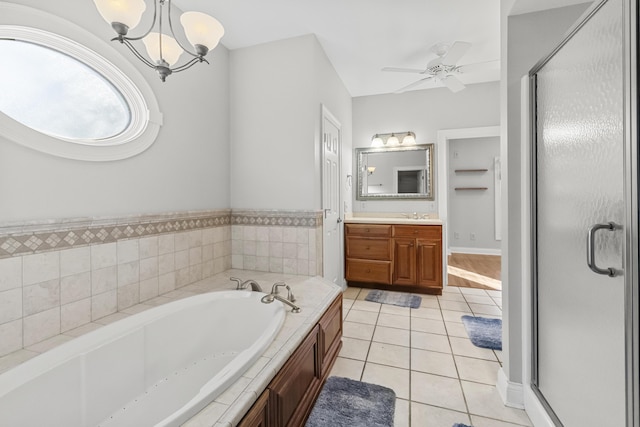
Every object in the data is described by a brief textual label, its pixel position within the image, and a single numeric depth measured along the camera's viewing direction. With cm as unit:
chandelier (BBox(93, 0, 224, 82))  111
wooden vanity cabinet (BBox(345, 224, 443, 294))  330
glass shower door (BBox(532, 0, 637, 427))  91
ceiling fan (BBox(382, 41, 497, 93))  254
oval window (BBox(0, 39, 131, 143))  136
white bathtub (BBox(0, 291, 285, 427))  102
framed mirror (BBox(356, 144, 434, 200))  397
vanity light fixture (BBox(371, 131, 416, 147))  400
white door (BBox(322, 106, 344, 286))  287
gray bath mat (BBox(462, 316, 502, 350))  224
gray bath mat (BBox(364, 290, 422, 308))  311
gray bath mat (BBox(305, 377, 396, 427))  144
